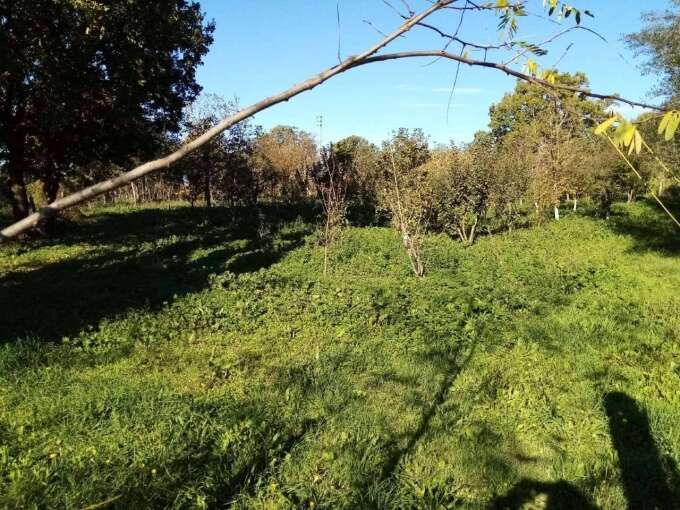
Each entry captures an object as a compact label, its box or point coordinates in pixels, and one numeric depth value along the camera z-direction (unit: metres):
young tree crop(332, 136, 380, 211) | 26.22
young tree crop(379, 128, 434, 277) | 11.95
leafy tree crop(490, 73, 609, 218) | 18.45
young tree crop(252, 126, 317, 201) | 28.55
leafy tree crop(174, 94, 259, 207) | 22.34
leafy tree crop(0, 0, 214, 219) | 10.07
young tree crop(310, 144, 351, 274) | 12.19
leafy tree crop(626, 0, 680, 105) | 12.74
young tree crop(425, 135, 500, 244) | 15.91
